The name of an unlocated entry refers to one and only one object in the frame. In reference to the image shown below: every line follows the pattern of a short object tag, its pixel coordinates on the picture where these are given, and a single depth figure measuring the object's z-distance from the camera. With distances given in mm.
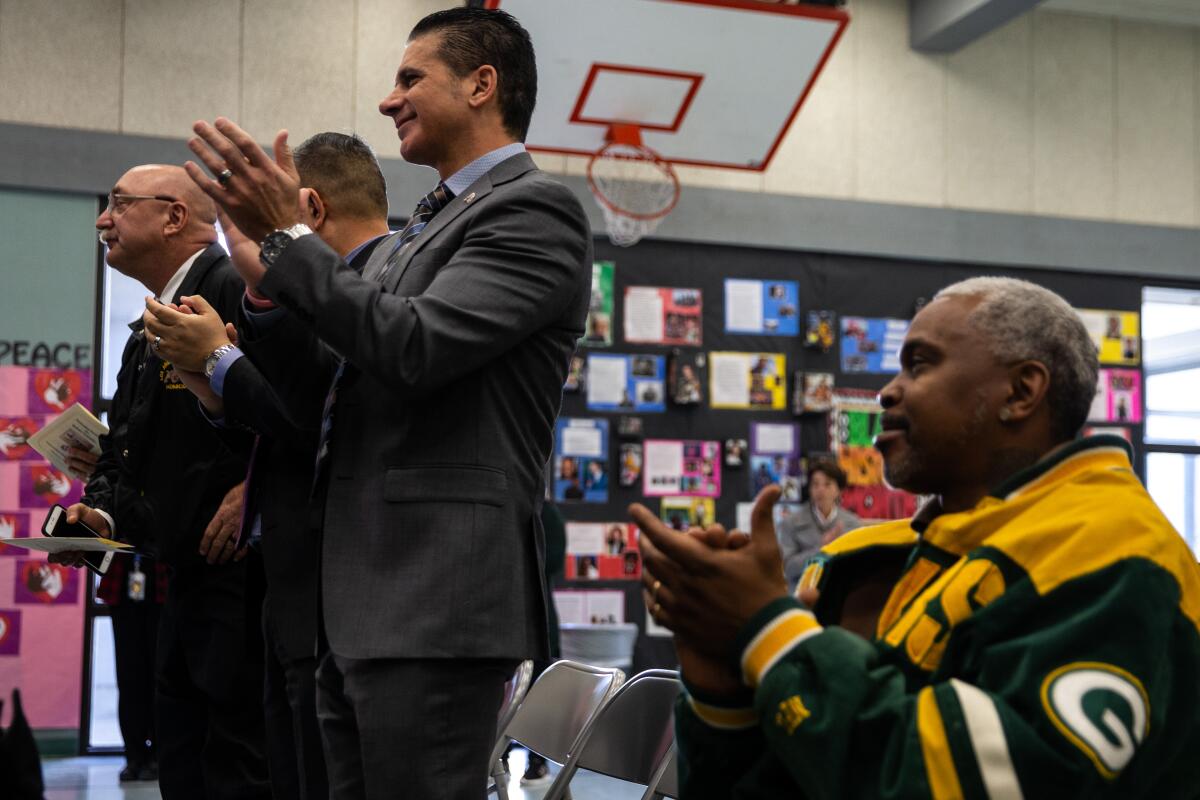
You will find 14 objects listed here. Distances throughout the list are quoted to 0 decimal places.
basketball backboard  5859
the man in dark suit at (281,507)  2197
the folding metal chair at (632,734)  2461
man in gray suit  1755
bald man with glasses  2738
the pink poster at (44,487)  6664
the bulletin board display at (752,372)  7625
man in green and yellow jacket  1123
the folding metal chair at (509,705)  2859
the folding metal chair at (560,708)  2770
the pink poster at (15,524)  6602
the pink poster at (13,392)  6602
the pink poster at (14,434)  6625
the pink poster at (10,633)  6496
